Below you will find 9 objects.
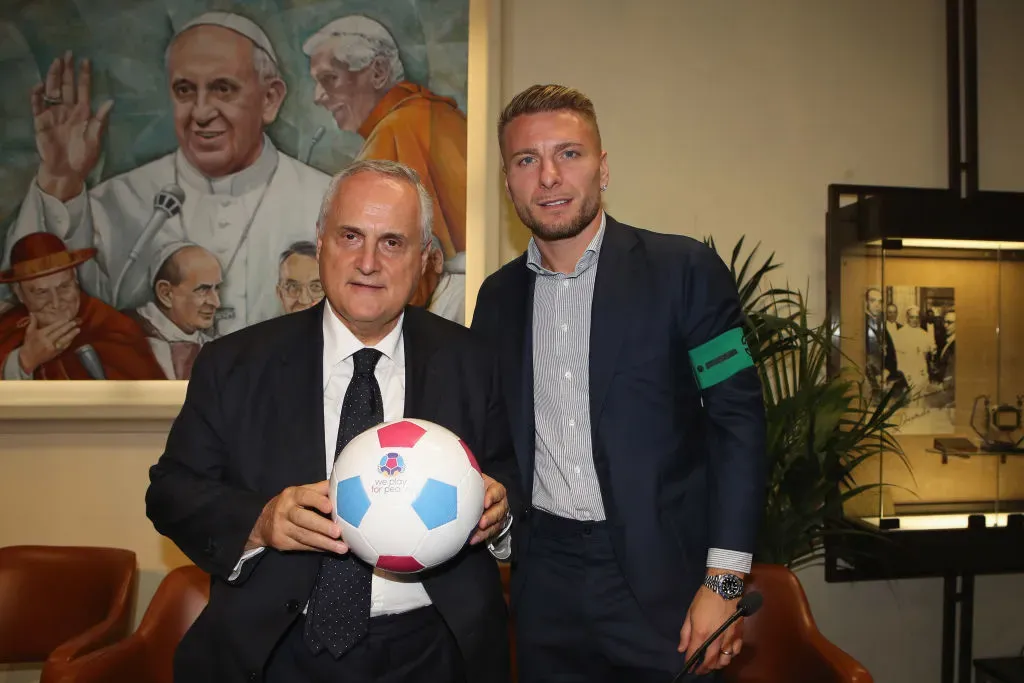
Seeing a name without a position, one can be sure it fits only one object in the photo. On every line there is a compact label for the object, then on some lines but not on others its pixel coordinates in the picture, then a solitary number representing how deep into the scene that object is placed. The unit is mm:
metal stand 3387
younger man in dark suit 1764
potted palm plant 2818
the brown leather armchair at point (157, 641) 2213
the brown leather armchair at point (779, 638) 2449
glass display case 3248
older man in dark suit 1466
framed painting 2938
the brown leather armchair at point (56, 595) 2639
